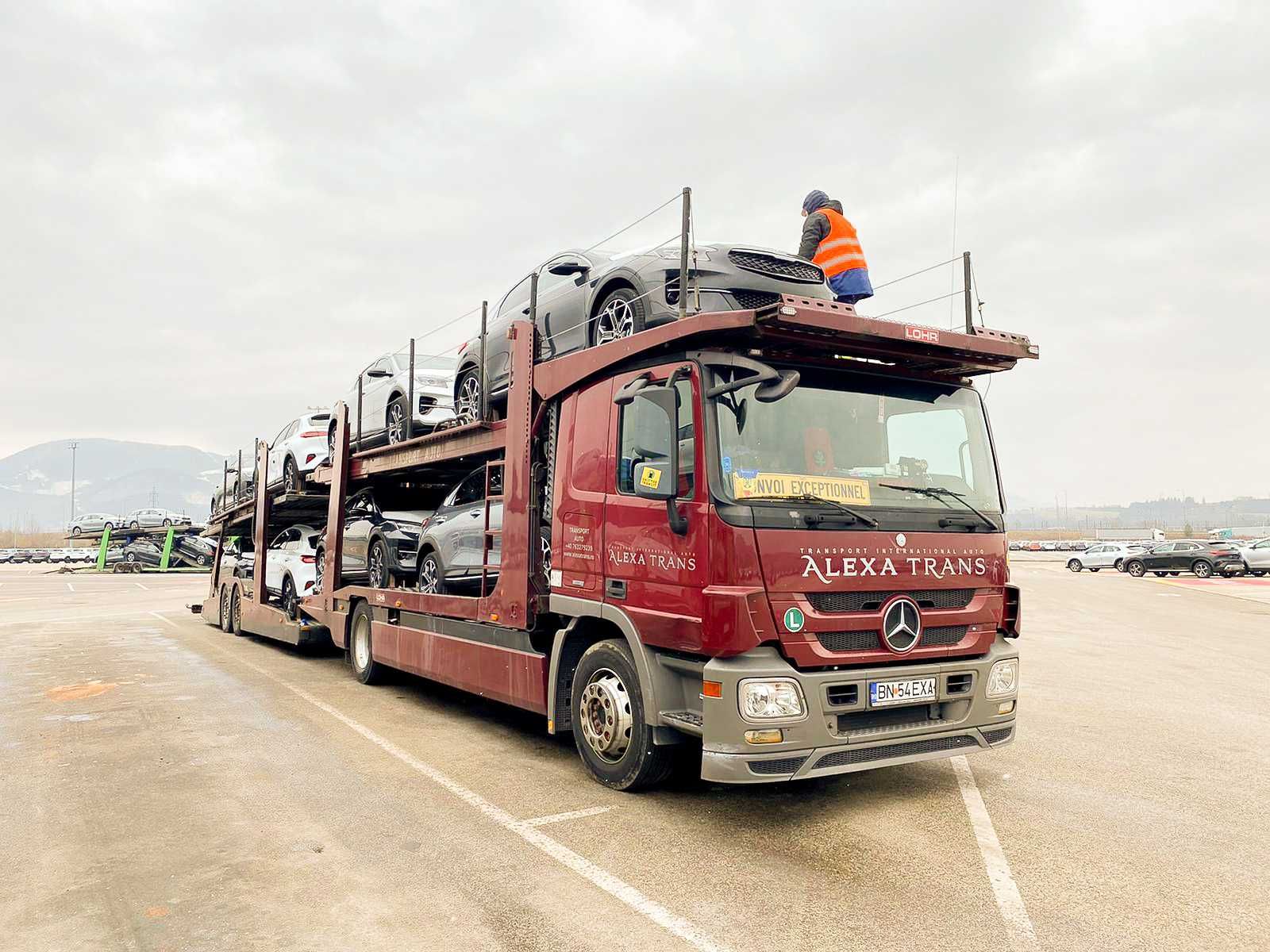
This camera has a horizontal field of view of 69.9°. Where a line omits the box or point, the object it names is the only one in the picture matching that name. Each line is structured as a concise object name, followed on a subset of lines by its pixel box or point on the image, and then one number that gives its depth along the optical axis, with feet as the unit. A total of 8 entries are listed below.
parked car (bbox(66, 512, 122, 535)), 135.85
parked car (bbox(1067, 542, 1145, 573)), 133.28
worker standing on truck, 21.39
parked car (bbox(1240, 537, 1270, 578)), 107.76
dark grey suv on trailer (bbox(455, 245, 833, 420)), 19.15
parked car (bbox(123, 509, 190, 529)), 128.77
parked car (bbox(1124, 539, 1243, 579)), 108.17
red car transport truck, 14.37
